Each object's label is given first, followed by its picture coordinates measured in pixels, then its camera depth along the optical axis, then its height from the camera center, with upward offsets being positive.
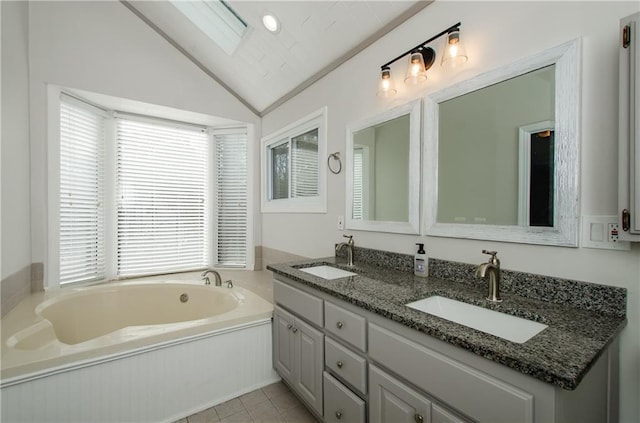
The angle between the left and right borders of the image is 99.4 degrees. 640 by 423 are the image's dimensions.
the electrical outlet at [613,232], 0.91 -0.08
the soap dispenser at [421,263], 1.46 -0.29
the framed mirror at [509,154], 1.02 +0.25
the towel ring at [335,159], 2.13 +0.40
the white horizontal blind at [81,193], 2.35 +0.16
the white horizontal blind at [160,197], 2.83 +0.14
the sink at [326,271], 1.79 -0.42
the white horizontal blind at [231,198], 3.31 +0.15
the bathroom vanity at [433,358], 0.69 -0.48
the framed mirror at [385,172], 1.58 +0.25
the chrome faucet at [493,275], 1.10 -0.27
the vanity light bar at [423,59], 1.32 +0.79
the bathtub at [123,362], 1.32 -0.87
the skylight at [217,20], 2.26 +1.64
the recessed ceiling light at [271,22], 2.04 +1.44
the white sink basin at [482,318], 0.96 -0.43
